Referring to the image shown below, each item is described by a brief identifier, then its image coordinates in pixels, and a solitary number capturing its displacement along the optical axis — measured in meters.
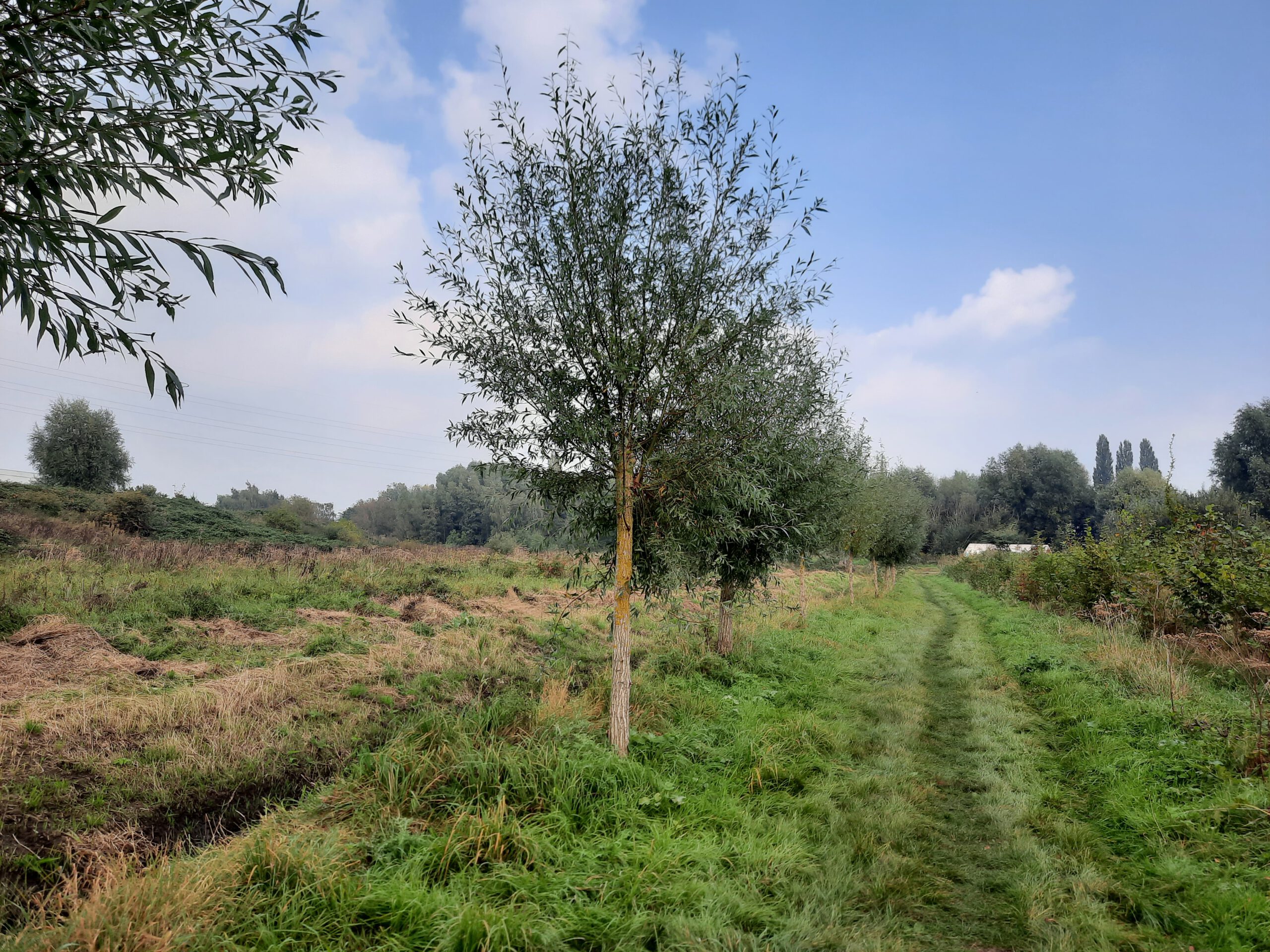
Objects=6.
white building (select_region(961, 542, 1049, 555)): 48.80
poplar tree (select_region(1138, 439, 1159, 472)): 101.94
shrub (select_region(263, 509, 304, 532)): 45.44
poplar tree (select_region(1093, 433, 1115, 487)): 106.12
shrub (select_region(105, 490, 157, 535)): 31.02
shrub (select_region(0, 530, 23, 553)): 18.61
